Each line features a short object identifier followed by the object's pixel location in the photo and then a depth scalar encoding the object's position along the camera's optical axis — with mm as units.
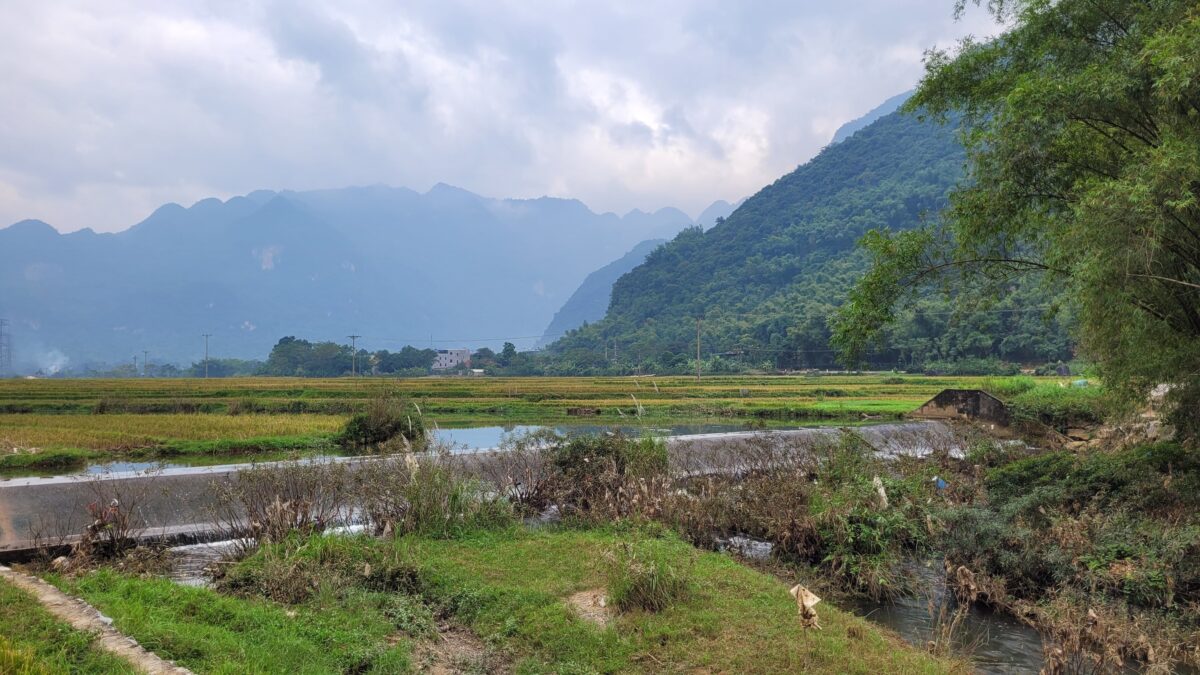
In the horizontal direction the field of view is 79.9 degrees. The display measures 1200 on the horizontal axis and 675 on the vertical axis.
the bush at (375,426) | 22141
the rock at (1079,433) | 20198
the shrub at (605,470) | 10695
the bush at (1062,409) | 21203
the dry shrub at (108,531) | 8422
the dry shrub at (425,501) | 9570
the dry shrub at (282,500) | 8844
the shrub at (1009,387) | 27725
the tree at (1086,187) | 8836
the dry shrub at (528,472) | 11719
